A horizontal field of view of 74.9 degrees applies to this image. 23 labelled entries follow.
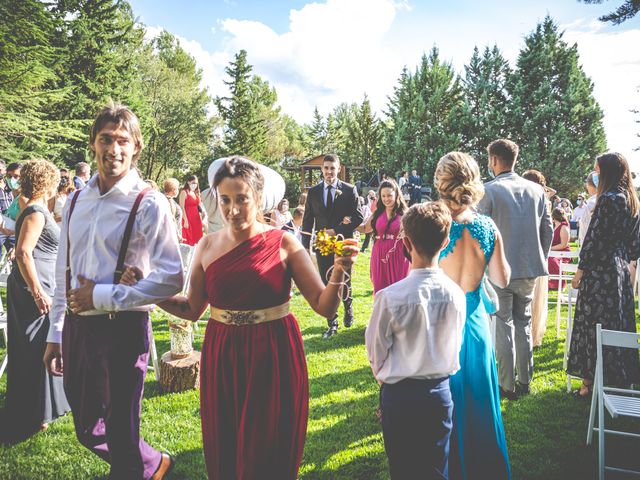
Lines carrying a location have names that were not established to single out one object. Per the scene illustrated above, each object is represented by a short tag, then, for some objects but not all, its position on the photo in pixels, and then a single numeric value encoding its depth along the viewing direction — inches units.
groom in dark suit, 252.7
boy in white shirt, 85.0
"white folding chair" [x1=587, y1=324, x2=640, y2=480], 117.7
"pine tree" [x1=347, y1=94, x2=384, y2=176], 1859.0
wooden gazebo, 1334.9
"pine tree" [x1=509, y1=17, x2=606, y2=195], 1255.5
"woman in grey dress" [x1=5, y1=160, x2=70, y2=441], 139.0
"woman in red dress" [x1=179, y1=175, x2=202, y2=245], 401.1
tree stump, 177.3
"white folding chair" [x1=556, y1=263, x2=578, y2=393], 185.5
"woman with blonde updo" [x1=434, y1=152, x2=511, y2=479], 104.5
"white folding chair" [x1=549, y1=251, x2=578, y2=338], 237.1
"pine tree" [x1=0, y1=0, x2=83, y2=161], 645.3
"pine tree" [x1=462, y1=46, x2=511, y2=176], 1334.9
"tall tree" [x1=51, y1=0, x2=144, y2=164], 1072.8
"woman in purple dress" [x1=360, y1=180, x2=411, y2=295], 215.8
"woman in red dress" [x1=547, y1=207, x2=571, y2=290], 307.1
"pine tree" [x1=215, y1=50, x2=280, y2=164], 1691.7
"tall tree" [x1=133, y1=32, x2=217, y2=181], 1417.3
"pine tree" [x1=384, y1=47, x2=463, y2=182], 1405.0
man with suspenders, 87.7
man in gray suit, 168.1
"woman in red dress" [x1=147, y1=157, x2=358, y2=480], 82.7
